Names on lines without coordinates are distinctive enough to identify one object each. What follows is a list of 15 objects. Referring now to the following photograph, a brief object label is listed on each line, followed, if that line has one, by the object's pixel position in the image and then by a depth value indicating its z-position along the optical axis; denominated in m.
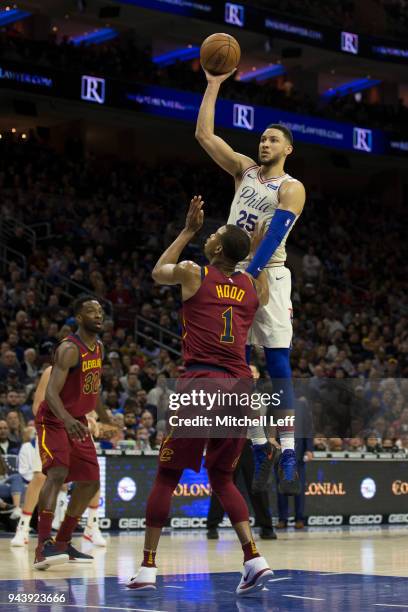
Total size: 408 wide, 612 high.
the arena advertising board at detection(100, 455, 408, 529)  14.66
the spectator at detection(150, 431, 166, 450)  15.31
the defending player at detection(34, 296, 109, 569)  9.60
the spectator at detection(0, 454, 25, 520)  13.97
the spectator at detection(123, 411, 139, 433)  16.12
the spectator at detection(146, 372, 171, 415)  17.14
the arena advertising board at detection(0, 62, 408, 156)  25.53
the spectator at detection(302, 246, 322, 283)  28.55
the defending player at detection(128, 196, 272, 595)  7.74
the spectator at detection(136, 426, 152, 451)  15.03
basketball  8.06
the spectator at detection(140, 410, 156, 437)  15.99
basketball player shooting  8.11
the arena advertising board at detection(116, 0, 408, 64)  28.45
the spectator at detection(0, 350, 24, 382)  17.02
